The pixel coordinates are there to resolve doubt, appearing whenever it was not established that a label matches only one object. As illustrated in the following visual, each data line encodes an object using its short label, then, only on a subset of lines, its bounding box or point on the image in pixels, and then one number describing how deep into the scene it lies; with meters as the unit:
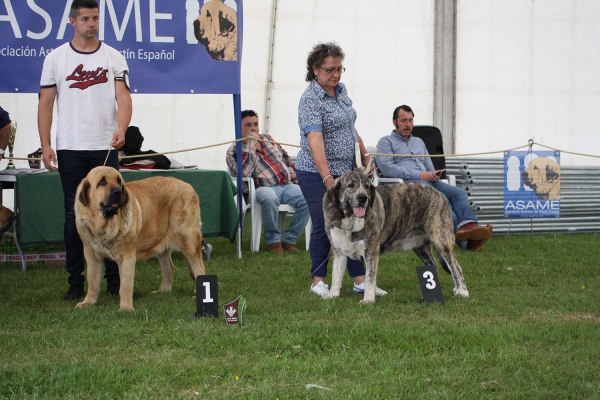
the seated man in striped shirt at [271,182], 8.87
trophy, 7.79
